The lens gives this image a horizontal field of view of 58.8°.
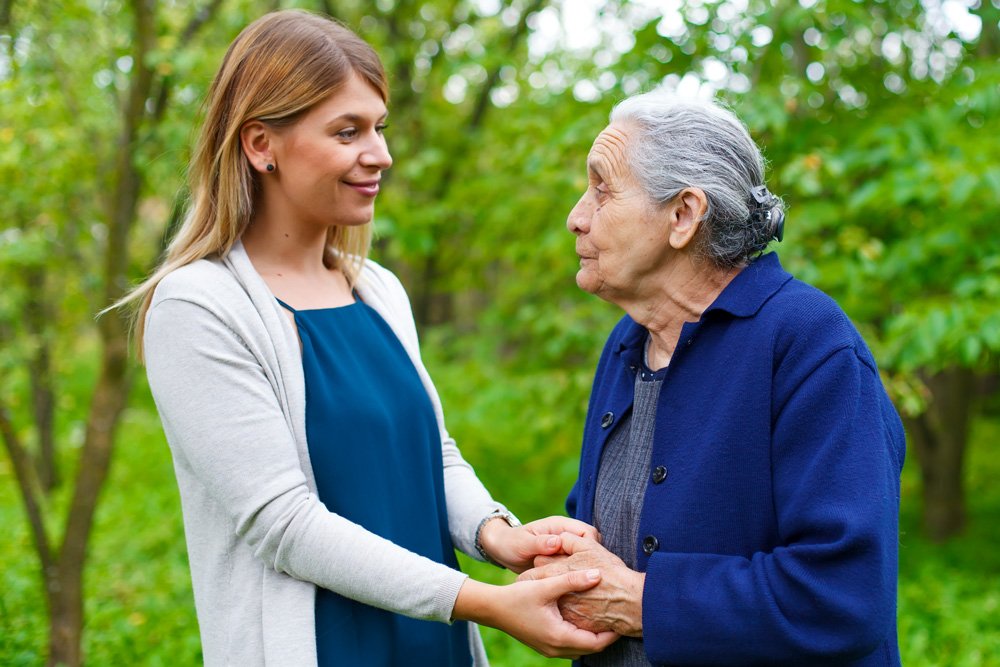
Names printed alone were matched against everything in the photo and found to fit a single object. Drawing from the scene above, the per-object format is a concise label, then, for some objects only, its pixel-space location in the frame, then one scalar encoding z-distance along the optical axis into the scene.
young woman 1.80
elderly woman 1.59
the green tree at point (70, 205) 3.50
